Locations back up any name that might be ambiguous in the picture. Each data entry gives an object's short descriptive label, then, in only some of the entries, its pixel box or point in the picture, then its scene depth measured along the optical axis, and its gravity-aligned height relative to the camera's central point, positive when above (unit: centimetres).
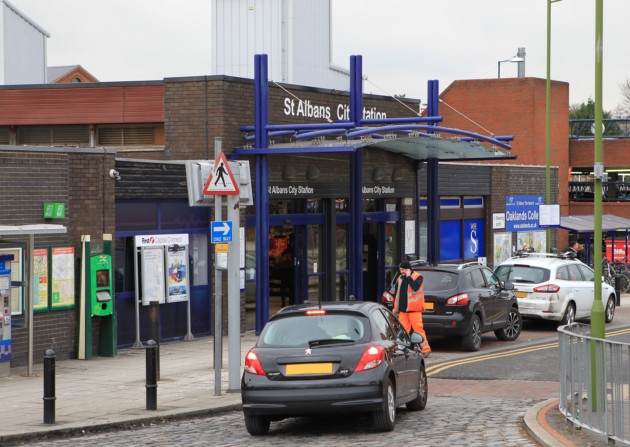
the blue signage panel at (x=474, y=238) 3403 -34
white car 2445 -132
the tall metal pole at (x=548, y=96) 3384 +398
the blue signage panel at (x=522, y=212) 3681 +49
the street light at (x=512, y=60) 5581 +837
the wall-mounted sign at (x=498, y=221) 3562 +19
